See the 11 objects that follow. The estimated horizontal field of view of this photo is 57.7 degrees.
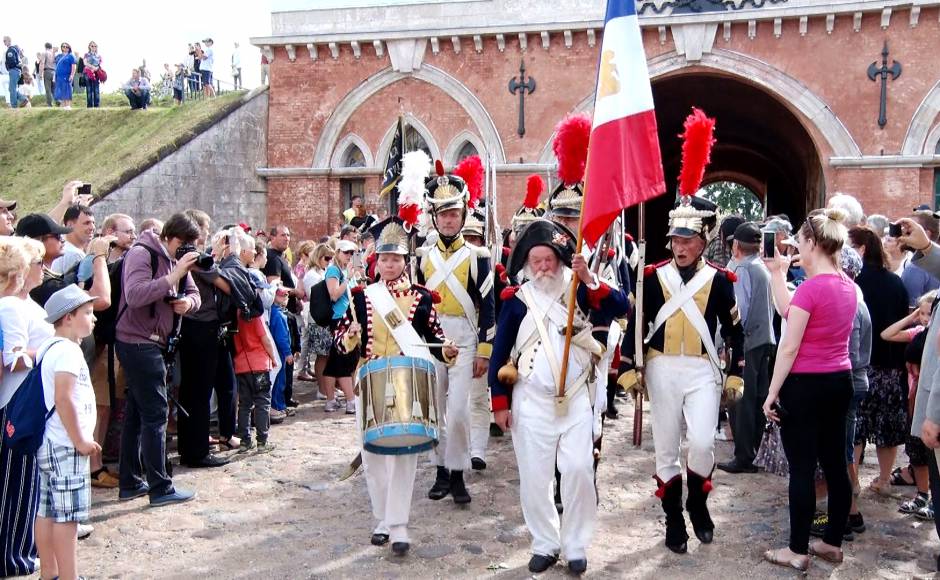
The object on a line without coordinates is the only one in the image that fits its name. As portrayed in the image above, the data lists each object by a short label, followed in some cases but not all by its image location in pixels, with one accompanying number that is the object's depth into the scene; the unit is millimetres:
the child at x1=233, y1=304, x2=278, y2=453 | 8086
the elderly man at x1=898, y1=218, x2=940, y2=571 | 4836
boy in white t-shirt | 4539
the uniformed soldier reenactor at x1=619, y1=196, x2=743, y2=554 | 5473
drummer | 5465
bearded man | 5055
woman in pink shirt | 5035
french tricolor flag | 4996
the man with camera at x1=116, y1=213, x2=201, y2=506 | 6297
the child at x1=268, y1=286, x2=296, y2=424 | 9227
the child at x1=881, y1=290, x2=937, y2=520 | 5965
